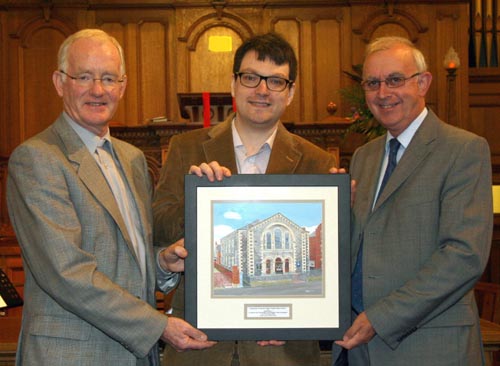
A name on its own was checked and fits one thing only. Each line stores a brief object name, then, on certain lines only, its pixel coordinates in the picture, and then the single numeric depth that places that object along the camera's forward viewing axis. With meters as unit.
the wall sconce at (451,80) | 8.38
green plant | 7.36
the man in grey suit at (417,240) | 2.40
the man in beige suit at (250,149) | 2.63
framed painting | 2.39
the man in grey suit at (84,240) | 2.28
